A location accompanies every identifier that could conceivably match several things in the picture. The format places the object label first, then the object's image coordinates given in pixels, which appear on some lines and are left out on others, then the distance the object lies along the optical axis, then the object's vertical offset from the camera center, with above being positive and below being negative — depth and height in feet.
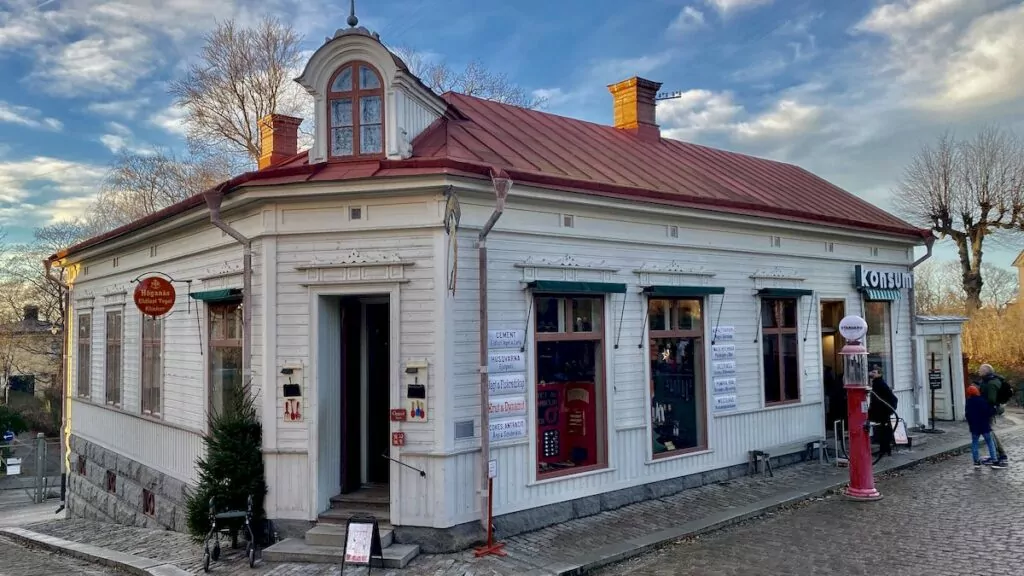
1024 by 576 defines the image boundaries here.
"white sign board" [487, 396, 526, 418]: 27.30 -2.95
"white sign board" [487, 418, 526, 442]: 27.15 -3.86
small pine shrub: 26.43 -5.00
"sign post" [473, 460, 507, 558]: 24.90 -7.32
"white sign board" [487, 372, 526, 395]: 27.32 -2.06
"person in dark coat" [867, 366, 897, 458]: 40.18 -5.06
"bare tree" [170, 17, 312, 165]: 85.40 +30.19
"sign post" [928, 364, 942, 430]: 54.60 -4.40
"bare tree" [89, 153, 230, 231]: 90.68 +19.66
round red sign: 32.94 +2.04
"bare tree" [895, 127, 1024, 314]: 83.87 +15.06
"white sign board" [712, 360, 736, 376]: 35.83 -2.09
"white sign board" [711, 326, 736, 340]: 35.78 -0.27
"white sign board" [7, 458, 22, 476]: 73.92 -13.62
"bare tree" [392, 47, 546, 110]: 89.35 +31.60
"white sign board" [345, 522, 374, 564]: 22.91 -6.85
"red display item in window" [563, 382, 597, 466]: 30.35 -4.11
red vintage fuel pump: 32.73 -4.03
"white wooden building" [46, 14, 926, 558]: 26.18 +0.56
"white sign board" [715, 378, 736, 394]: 35.78 -3.01
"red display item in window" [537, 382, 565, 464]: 29.32 -3.97
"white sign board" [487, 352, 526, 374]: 27.32 -1.22
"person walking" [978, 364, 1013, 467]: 40.70 -3.79
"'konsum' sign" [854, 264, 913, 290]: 44.29 +2.98
